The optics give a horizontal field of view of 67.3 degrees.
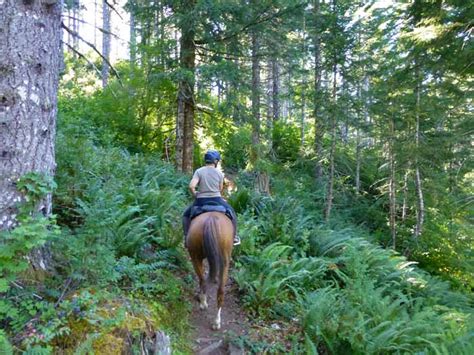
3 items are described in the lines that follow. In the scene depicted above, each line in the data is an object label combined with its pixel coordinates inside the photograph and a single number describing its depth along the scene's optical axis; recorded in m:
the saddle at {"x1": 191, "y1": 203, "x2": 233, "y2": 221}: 5.07
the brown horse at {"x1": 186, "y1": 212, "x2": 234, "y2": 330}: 4.64
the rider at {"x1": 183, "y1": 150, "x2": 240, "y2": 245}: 5.36
